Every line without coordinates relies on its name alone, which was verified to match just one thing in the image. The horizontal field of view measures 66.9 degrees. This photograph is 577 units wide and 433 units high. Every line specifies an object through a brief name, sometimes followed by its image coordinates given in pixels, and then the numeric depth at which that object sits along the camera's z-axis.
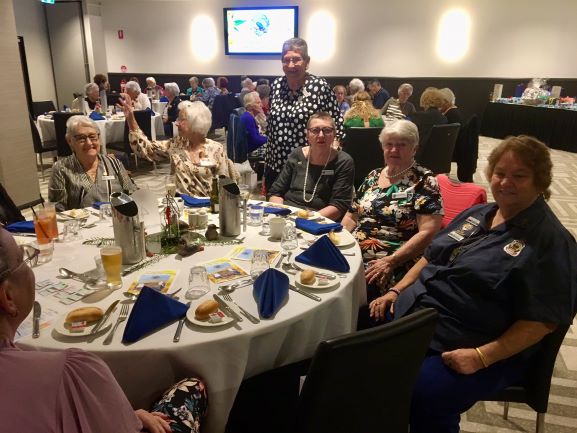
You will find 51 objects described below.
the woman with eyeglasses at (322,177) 2.94
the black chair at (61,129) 5.53
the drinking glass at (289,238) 2.02
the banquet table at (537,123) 8.85
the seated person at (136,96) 7.75
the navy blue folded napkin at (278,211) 2.46
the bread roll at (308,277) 1.65
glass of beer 1.60
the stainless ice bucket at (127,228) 1.76
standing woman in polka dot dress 3.60
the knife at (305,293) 1.58
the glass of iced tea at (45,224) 1.91
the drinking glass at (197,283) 1.58
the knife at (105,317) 1.34
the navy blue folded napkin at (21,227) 2.15
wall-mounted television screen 11.83
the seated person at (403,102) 7.65
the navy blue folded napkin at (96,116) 6.52
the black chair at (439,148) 5.21
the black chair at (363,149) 4.41
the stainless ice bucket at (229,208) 2.09
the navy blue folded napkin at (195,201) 2.56
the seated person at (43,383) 0.82
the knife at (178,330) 1.32
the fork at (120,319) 1.31
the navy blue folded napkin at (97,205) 2.53
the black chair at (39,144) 6.00
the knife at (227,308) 1.44
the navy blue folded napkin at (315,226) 2.21
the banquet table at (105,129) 6.29
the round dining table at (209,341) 1.29
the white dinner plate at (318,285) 1.64
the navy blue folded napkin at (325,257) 1.81
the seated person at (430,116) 5.70
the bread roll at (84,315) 1.36
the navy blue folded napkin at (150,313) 1.31
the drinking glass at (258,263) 1.76
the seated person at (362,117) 4.84
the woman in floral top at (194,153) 3.09
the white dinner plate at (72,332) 1.31
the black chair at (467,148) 6.00
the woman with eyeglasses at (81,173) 2.71
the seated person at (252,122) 5.31
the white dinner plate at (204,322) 1.38
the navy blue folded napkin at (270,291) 1.46
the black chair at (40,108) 7.82
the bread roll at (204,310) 1.41
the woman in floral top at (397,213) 2.29
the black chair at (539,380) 1.57
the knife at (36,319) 1.34
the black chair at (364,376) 1.06
